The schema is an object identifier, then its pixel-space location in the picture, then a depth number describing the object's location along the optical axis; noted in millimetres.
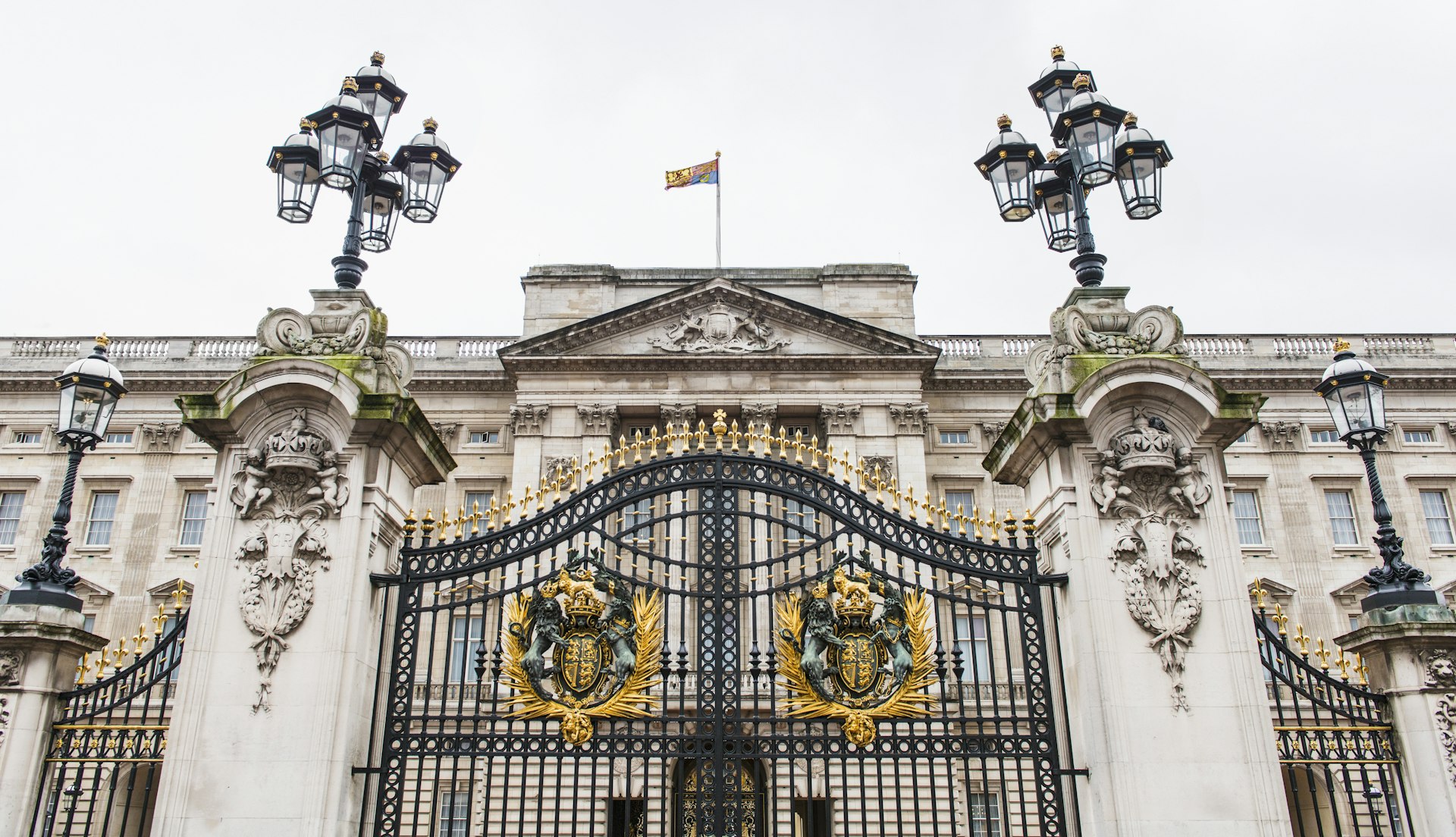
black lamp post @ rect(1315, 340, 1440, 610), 8953
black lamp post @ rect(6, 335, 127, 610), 8773
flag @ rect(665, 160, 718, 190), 34969
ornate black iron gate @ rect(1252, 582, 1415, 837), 8328
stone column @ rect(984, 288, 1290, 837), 8023
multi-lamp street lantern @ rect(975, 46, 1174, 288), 9891
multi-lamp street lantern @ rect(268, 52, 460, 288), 9797
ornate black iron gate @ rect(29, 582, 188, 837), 8312
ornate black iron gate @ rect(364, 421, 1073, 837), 8359
